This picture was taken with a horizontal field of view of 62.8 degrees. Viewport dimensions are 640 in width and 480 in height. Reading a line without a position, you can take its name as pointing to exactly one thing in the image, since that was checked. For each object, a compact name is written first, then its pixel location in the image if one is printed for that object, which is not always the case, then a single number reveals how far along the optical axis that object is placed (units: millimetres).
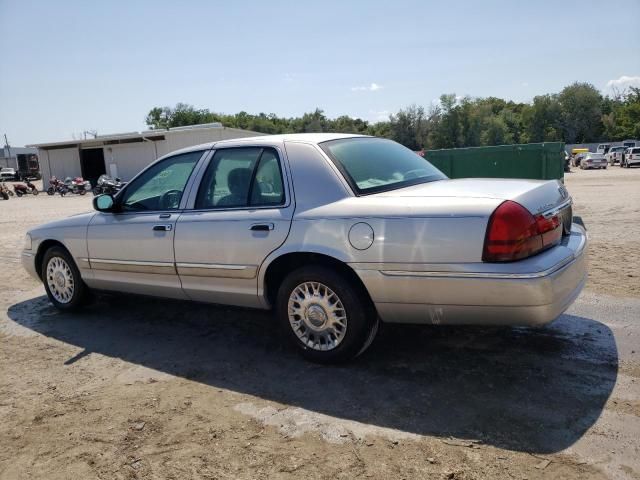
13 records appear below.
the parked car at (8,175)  58744
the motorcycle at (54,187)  35469
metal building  34750
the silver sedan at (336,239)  3135
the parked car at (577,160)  47906
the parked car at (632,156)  38531
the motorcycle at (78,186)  33938
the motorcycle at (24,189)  34844
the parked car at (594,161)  39938
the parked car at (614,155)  45684
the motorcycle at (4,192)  31986
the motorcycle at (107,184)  27672
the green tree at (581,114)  82312
